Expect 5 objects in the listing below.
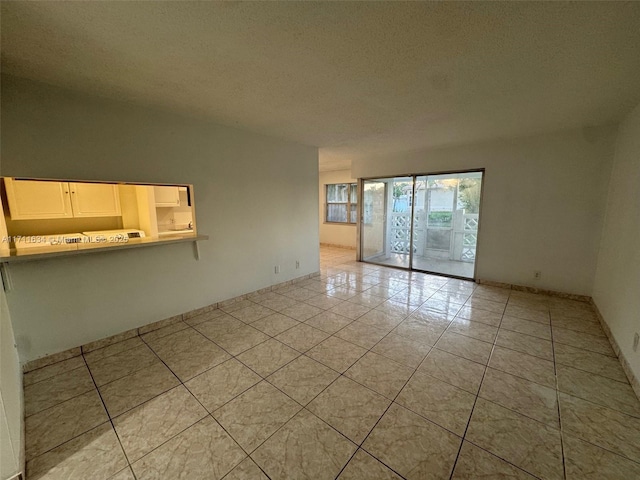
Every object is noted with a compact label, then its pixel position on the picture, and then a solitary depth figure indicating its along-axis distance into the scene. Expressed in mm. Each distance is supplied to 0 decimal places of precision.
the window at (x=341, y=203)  7242
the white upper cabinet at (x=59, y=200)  2541
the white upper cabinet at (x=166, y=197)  3303
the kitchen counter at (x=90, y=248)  1882
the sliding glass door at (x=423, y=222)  5145
